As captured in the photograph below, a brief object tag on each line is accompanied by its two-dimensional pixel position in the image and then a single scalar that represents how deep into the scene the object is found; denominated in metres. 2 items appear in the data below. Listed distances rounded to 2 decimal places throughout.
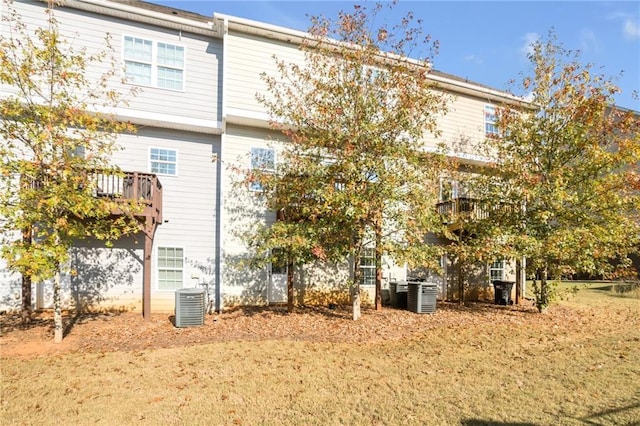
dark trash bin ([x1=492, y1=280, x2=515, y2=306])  13.29
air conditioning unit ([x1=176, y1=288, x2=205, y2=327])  9.10
